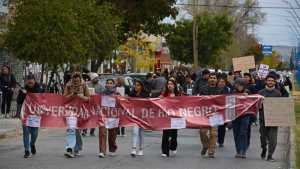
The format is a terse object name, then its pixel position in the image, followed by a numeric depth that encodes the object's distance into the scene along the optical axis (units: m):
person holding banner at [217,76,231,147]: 17.93
